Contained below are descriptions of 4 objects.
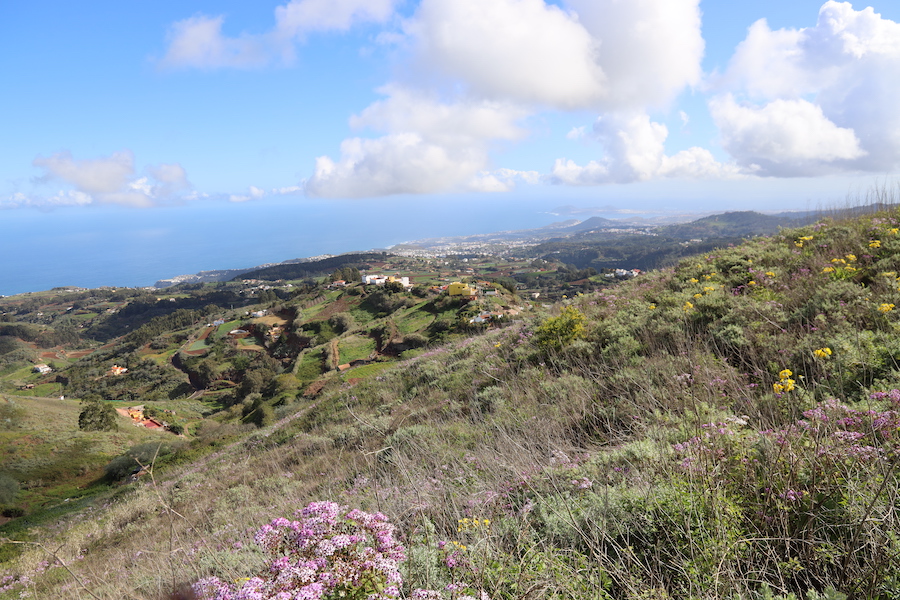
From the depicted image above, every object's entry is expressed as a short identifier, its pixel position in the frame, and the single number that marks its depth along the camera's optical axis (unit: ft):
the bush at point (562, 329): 21.36
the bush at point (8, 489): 42.12
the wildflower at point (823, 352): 10.97
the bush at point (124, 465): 48.47
